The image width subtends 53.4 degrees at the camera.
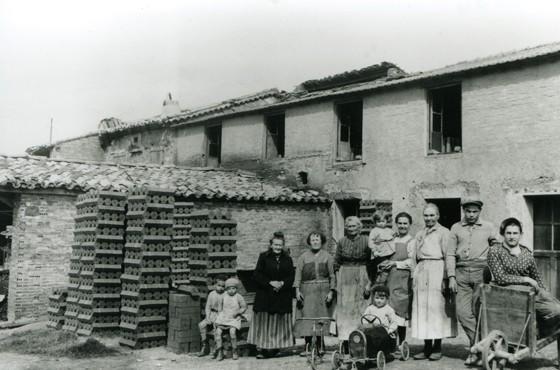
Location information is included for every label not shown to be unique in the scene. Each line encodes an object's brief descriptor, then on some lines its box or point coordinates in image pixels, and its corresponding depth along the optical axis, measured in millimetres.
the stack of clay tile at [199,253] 8664
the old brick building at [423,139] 11383
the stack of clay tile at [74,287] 9930
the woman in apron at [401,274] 7333
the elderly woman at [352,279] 7449
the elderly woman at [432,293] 7008
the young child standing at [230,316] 8023
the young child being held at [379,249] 7531
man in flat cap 6859
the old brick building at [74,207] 12102
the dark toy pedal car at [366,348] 6344
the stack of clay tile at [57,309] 10406
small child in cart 6829
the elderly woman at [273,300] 7754
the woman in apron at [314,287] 7504
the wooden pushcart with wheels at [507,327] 5945
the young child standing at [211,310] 8234
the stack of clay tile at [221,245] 8656
